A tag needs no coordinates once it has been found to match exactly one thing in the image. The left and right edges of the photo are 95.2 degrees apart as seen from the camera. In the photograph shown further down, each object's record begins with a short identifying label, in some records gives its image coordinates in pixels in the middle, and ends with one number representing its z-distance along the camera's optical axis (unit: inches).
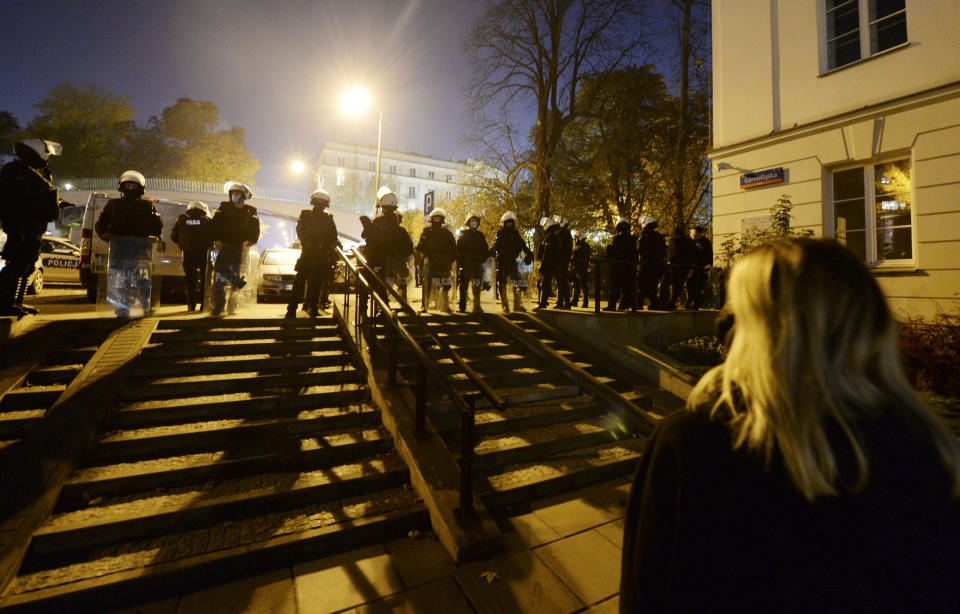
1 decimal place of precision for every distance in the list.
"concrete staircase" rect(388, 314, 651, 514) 165.3
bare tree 645.3
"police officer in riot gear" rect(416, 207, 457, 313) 343.9
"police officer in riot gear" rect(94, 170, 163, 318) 249.4
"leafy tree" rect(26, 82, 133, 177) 1298.0
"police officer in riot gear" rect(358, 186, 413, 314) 309.3
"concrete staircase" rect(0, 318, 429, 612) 111.0
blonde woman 37.2
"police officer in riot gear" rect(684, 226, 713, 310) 396.5
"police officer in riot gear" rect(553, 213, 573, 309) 364.5
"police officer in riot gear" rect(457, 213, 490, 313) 346.0
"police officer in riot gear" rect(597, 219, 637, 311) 350.6
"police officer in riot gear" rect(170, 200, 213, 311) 304.5
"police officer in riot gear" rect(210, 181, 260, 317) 283.9
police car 455.0
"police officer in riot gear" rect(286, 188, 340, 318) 280.8
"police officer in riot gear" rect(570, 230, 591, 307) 431.3
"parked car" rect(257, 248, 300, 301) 442.9
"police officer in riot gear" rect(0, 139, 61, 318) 197.8
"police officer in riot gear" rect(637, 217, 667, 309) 363.9
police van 342.0
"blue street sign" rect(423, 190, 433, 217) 621.7
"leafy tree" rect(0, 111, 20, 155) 1552.7
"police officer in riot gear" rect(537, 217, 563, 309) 362.9
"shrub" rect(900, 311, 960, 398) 239.5
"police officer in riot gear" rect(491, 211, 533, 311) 361.4
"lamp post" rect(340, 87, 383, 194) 699.4
